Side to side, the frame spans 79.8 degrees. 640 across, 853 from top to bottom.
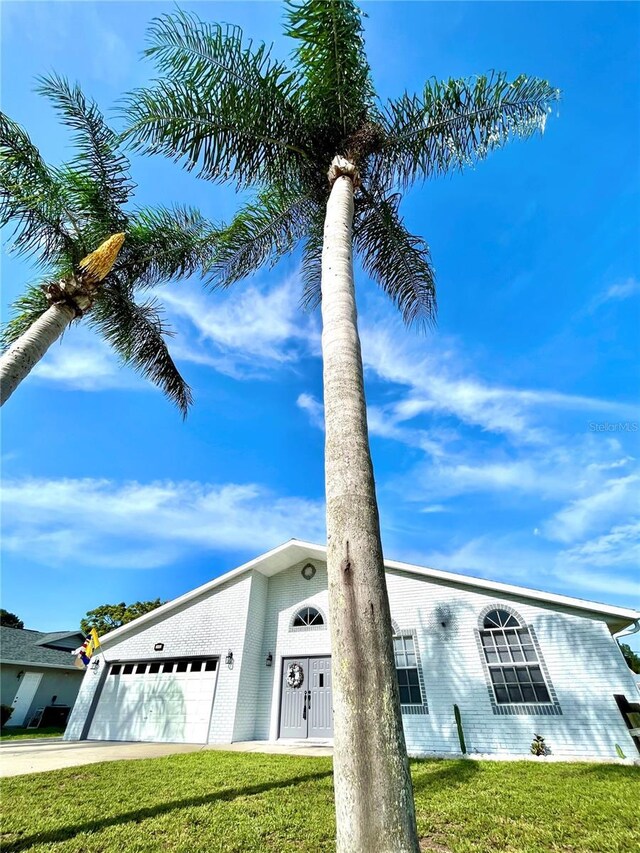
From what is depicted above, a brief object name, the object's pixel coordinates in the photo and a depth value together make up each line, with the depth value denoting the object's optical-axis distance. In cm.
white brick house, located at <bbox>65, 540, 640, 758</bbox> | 950
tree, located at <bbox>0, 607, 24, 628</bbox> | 3356
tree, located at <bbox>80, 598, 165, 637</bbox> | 2948
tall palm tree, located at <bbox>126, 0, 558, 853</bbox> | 371
